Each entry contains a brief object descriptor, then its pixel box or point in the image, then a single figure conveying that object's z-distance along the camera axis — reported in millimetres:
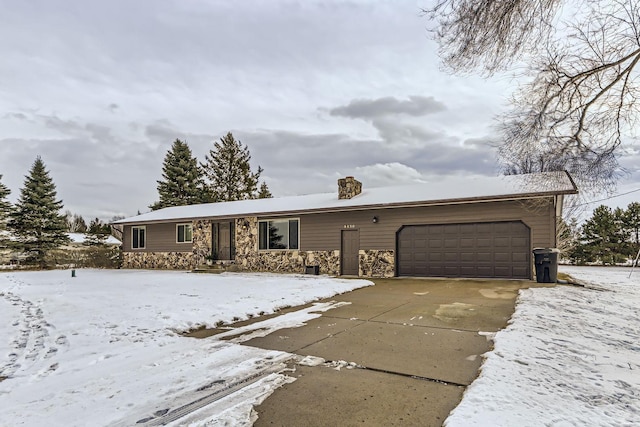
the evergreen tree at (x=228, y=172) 32594
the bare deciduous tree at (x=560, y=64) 4812
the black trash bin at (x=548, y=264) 9898
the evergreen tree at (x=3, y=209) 21766
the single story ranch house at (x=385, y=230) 10766
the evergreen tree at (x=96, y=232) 27250
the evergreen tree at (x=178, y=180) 30500
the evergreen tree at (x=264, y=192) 33656
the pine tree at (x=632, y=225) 19062
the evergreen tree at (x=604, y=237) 19547
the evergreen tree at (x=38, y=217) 23328
